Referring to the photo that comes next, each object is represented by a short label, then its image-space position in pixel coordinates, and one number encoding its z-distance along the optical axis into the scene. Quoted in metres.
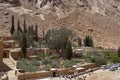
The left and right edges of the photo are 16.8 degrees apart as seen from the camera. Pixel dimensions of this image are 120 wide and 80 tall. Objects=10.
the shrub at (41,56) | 52.67
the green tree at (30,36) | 57.71
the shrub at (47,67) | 47.88
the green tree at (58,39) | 55.87
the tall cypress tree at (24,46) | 52.53
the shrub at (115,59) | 54.63
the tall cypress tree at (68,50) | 53.97
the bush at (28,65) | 46.66
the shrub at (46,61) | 50.59
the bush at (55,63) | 49.54
